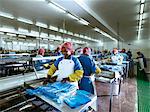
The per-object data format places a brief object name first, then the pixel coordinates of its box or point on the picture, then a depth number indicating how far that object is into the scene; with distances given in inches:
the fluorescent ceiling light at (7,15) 243.8
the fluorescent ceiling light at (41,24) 316.8
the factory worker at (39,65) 151.1
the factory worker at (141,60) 341.4
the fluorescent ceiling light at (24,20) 277.6
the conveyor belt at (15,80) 96.3
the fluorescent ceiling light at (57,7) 189.0
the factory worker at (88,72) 106.8
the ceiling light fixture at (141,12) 194.8
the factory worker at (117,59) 191.0
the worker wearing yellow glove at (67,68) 71.2
